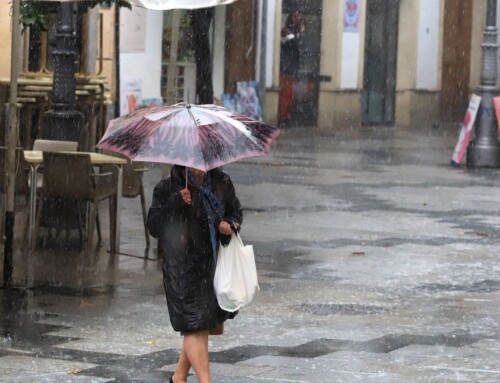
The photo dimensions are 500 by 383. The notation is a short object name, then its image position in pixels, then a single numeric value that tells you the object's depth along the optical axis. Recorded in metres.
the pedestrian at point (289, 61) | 34.12
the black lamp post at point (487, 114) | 24.36
